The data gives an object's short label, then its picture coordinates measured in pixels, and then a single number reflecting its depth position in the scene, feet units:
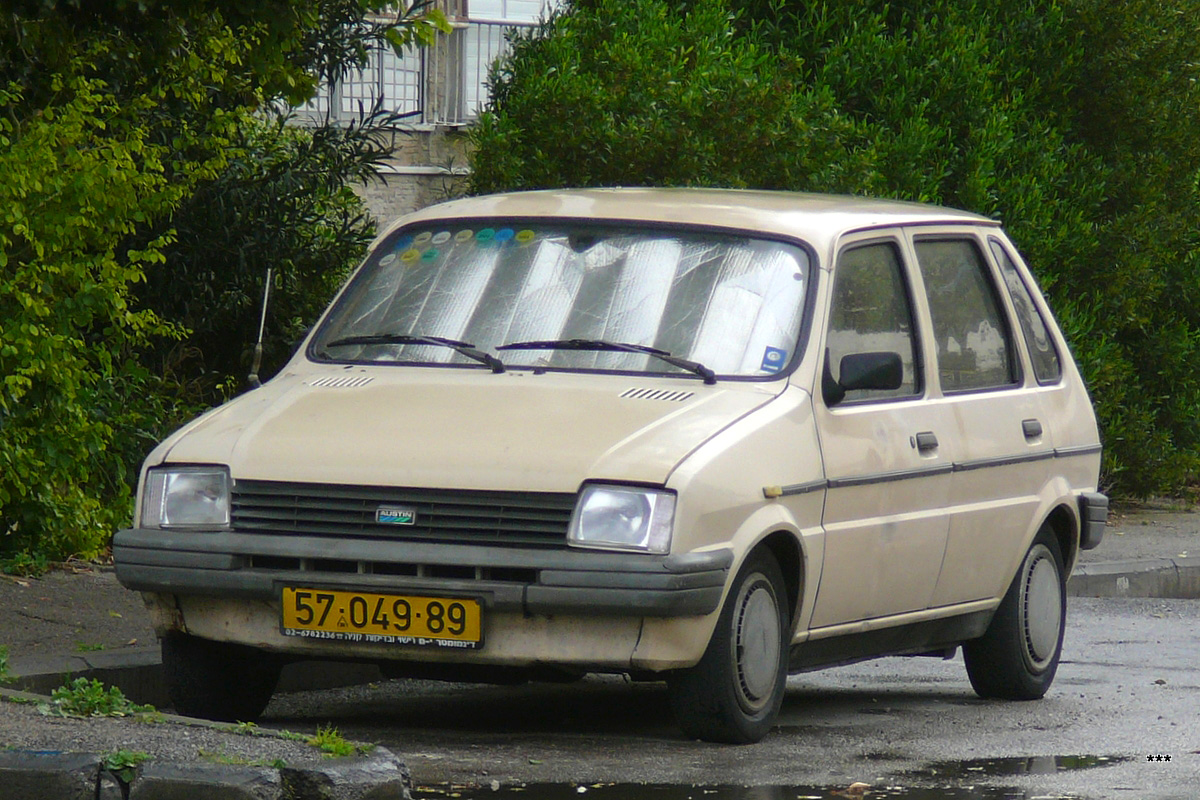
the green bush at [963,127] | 89.15
